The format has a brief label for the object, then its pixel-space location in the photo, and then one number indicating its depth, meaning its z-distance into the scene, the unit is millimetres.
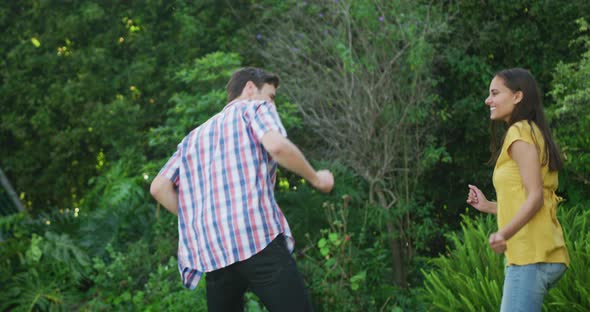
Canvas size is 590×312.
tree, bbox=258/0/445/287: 8695
